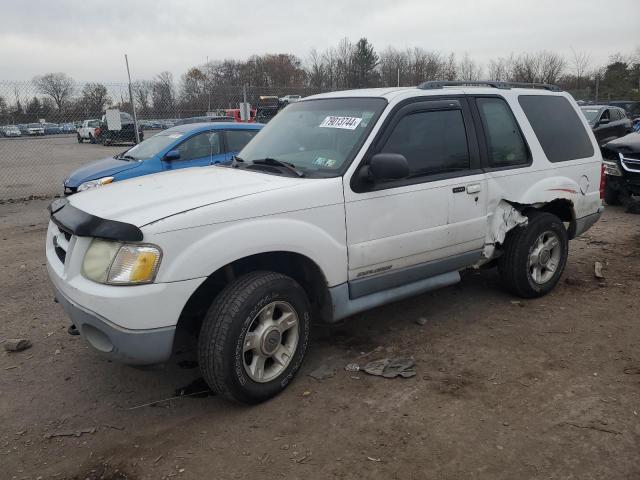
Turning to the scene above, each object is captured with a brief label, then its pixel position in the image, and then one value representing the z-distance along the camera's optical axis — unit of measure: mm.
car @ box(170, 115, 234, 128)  17016
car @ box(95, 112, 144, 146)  23266
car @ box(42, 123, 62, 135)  18906
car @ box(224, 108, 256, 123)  18945
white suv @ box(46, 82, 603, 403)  2807
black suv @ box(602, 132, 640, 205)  8719
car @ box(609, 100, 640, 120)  21622
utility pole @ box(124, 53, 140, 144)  14056
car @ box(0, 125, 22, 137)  15797
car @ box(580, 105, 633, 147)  10719
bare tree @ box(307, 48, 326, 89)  47791
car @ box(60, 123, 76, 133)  23075
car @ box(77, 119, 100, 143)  26250
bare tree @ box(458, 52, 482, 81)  42812
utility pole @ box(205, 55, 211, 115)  17812
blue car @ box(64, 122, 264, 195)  7805
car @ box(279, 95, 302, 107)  18833
